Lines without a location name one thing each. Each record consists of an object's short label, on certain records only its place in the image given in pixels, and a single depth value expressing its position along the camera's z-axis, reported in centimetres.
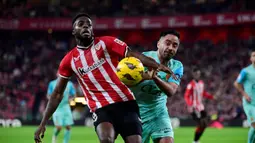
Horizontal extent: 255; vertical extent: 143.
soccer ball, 1256
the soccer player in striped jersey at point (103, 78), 1348
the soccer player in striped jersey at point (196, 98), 3403
